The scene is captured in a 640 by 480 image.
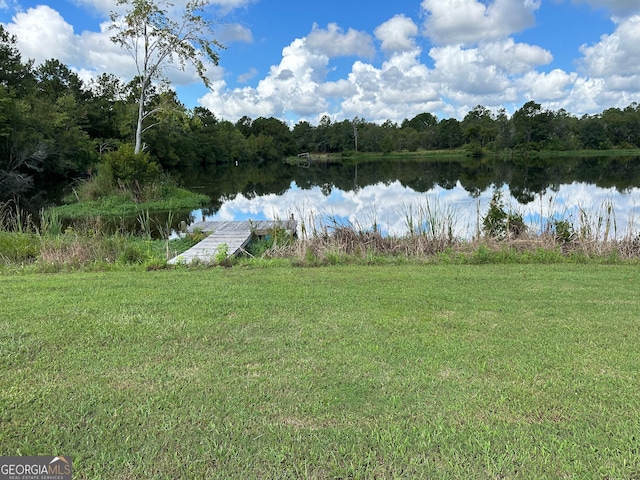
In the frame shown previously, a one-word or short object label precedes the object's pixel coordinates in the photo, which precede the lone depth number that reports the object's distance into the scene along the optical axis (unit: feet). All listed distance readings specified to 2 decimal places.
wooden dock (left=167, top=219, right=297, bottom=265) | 26.05
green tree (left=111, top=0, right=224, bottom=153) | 67.15
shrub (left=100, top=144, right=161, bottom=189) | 60.59
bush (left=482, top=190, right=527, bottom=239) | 27.32
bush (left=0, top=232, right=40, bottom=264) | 24.38
